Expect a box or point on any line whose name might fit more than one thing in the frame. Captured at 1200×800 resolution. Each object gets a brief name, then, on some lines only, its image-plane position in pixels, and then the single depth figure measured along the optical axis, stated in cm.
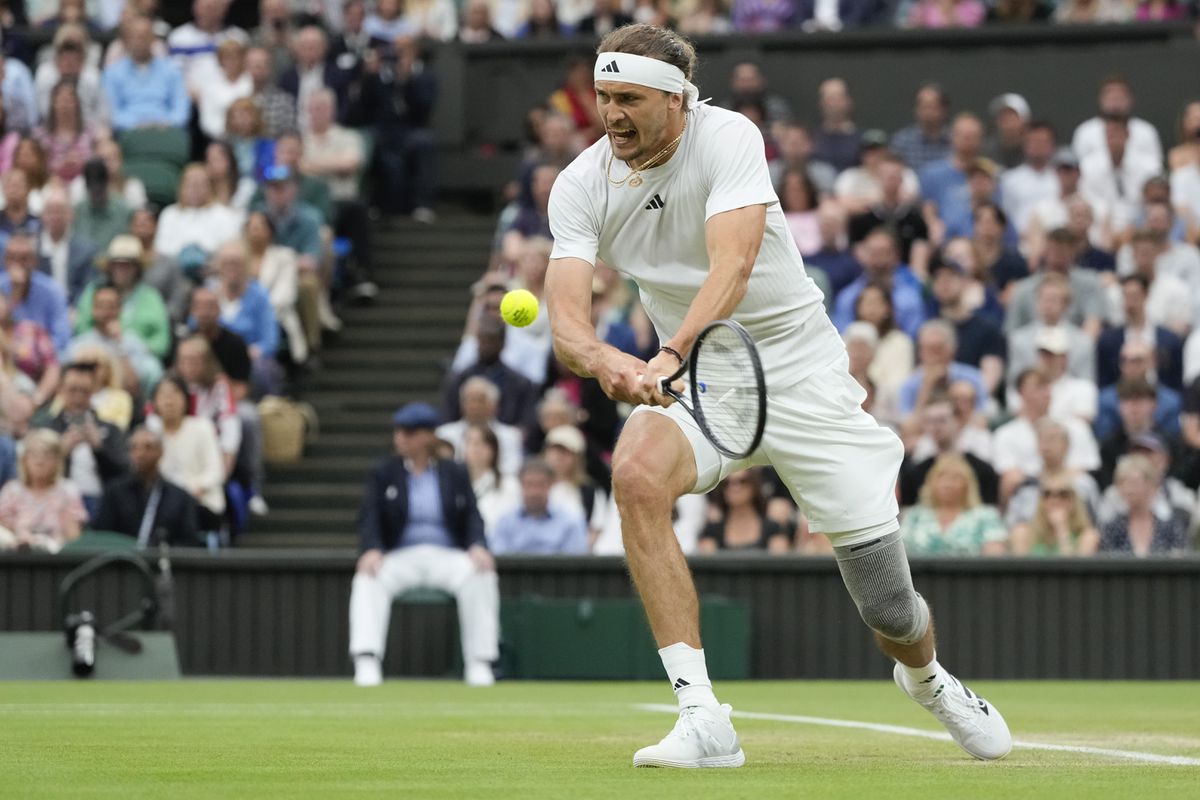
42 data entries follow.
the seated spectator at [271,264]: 1673
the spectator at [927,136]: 1762
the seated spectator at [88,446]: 1469
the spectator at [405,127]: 1892
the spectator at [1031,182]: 1712
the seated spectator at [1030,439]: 1453
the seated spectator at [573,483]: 1455
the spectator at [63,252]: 1680
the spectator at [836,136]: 1781
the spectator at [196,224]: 1709
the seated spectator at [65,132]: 1792
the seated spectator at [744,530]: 1424
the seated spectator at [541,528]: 1422
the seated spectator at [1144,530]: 1387
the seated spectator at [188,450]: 1474
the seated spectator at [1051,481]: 1392
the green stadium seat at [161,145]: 1827
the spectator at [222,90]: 1856
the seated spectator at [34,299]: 1600
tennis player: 632
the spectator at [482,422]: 1500
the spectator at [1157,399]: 1491
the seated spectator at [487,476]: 1471
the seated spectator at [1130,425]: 1447
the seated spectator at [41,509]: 1411
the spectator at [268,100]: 1834
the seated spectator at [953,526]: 1378
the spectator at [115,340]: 1564
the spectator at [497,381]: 1551
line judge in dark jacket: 1327
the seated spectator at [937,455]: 1402
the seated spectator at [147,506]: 1426
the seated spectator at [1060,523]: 1388
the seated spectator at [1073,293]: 1578
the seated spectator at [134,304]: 1599
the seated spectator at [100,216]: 1708
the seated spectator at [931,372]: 1474
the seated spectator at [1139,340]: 1542
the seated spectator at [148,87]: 1839
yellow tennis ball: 686
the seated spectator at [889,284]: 1570
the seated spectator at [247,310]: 1628
